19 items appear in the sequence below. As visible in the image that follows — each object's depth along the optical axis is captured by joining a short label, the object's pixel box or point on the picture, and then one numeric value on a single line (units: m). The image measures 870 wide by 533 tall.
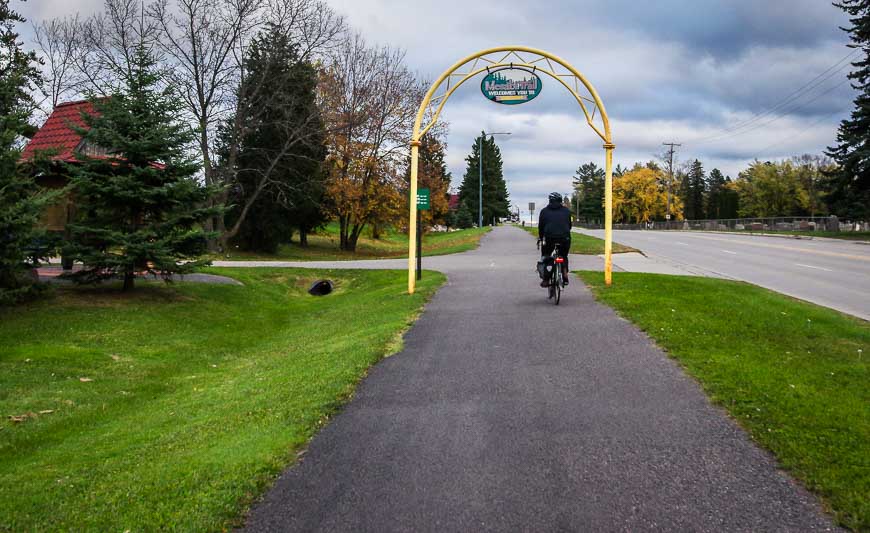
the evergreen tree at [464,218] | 102.94
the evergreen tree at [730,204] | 119.50
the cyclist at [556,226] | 12.33
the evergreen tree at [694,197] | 130.50
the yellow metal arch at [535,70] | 14.14
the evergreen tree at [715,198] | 124.12
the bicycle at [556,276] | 12.22
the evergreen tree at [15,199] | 12.68
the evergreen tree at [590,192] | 143.25
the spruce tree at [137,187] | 15.12
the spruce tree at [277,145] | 34.25
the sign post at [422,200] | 16.30
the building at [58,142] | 23.80
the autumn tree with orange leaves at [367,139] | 40.38
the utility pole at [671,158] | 104.29
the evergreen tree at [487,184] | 107.62
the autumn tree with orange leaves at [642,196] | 120.19
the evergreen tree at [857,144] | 39.53
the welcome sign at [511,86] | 14.23
